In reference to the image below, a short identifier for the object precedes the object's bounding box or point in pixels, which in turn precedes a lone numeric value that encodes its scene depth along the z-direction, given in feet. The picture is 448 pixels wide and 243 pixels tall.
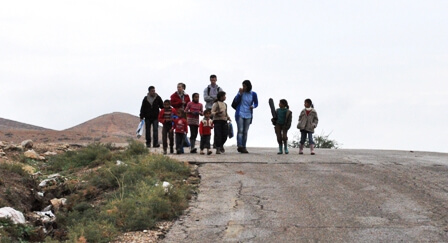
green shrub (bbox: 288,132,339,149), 123.38
